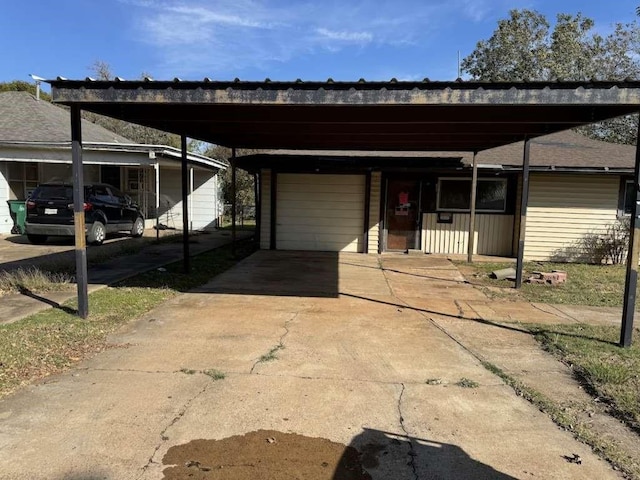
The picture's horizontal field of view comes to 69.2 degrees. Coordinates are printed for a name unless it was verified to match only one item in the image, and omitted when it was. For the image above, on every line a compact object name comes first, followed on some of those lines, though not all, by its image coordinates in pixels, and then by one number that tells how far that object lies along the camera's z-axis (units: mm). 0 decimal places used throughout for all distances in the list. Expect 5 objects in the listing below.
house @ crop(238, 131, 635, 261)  12500
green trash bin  15345
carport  4945
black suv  12375
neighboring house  15391
